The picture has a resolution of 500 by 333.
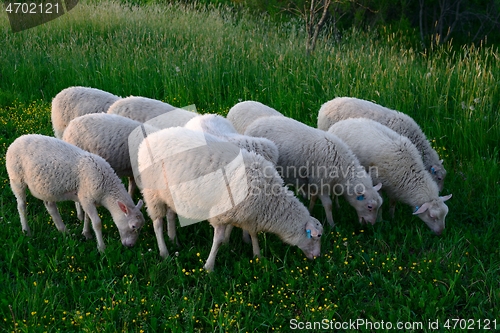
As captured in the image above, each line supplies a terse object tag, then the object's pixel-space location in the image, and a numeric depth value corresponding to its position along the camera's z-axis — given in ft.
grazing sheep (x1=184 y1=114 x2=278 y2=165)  15.53
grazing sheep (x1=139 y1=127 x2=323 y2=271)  13.61
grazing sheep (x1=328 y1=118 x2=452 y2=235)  16.32
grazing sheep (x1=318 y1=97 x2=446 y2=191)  19.00
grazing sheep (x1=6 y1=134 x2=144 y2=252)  14.70
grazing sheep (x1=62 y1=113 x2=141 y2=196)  16.81
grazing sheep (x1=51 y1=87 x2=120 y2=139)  19.72
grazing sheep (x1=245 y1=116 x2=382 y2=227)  16.43
